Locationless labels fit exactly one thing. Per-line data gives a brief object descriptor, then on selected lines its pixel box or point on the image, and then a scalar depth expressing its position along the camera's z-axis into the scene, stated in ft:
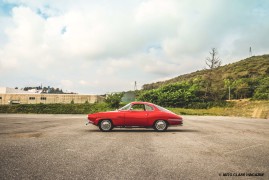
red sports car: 35.70
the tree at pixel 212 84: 166.61
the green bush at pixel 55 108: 140.87
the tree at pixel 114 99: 144.66
